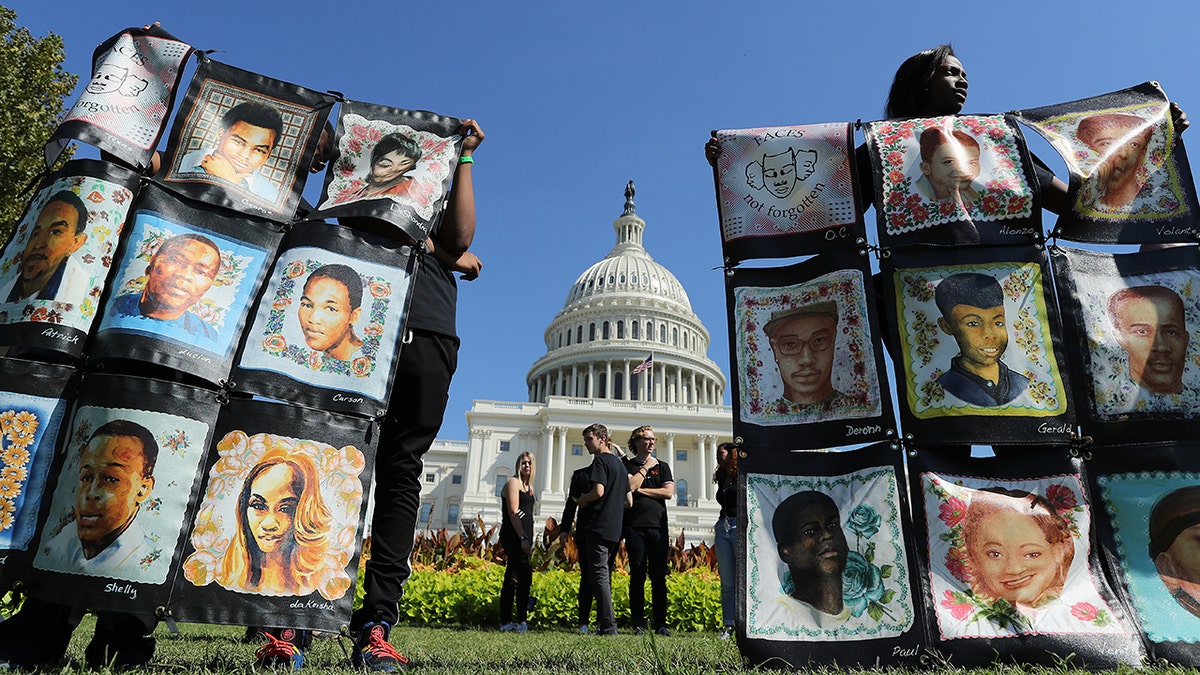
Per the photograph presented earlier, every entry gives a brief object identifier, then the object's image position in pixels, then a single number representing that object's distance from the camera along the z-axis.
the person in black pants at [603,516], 6.95
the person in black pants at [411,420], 3.01
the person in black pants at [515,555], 7.65
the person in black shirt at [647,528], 7.34
